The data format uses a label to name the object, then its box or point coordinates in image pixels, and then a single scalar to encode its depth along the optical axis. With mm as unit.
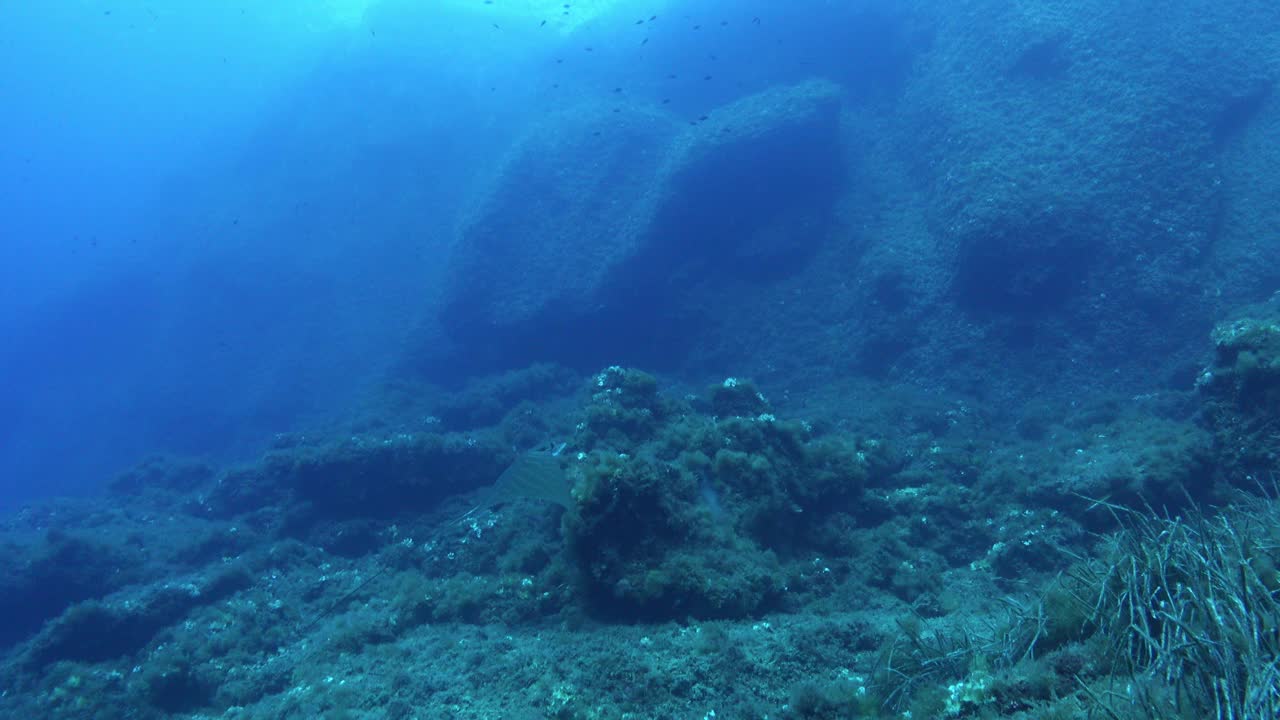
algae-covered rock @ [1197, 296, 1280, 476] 8102
